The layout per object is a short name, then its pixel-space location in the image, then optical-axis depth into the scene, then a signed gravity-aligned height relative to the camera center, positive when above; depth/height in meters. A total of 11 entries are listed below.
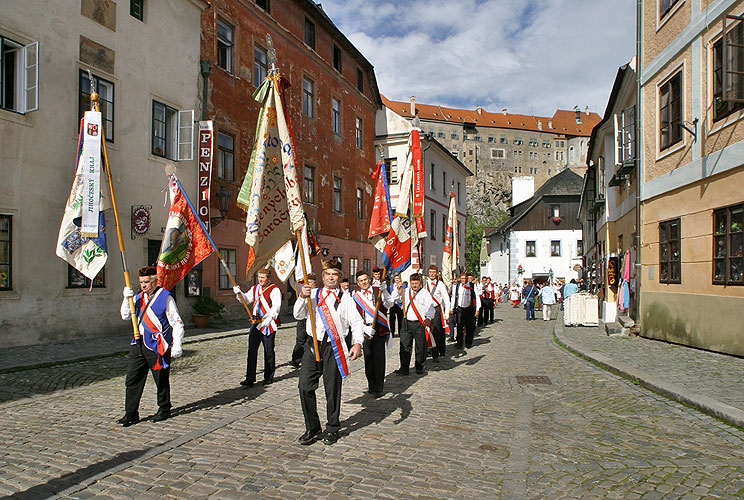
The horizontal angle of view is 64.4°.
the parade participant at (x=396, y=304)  11.03 -0.93
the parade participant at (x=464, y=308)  13.84 -1.00
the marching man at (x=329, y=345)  5.80 -0.81
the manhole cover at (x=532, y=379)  9.20 -1.82
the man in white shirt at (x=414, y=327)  9.91 -1.04
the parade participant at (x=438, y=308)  11.55 -0.85
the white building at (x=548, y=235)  55.62 +2.95
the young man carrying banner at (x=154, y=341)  6.56 -0.85
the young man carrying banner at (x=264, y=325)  8.65 -0.90
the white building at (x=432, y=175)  34.91 +6.35
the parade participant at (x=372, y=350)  8.09 -1.16
